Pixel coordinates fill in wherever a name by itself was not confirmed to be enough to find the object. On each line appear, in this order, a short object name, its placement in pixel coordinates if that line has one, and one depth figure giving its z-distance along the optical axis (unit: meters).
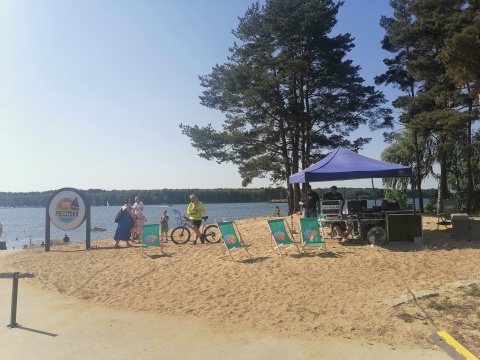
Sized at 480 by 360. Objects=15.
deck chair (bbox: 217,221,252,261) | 9.76
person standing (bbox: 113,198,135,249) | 12.89
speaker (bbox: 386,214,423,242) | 10.48
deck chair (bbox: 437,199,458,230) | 15.26
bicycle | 12.85
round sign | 13.62
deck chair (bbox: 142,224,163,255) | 10.93
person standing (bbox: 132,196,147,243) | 14.16
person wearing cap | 11.10
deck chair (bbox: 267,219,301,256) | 9.94
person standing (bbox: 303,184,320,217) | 12.18
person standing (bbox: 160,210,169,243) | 13.41
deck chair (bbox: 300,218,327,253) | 9.56
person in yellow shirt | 12.44
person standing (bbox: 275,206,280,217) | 21.79
